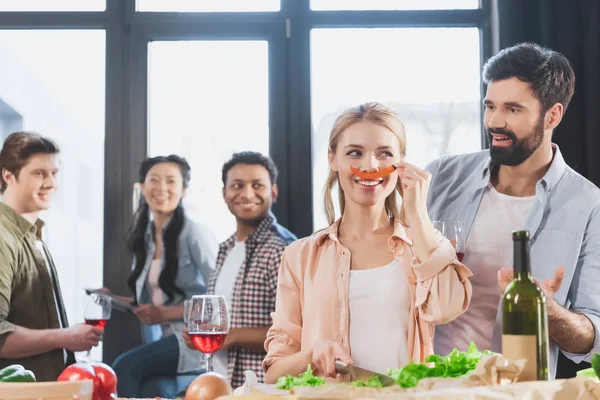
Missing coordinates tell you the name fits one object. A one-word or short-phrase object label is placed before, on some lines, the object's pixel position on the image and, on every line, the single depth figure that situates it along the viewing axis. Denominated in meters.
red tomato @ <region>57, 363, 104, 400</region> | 1.92
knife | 2.08
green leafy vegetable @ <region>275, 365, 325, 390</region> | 1.89
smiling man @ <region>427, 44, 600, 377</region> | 2.66
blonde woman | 2.39
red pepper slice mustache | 2.48
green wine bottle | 1.84
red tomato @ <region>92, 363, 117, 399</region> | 1.96
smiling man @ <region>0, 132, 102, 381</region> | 3.26
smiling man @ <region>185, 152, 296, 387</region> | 3.23
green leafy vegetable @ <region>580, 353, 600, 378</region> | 1.83
